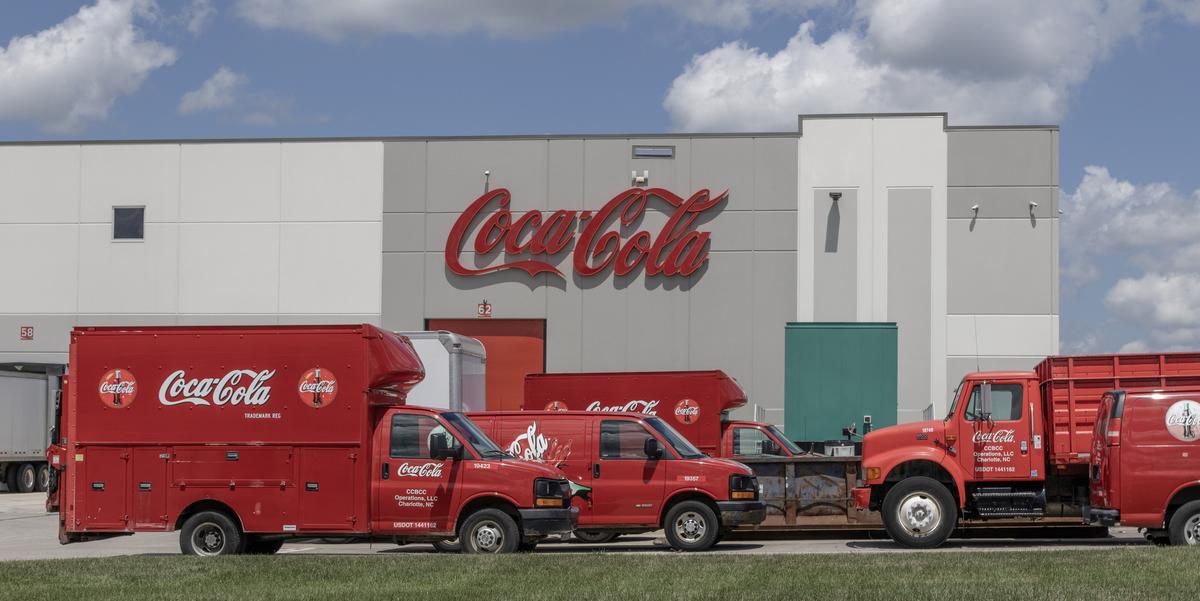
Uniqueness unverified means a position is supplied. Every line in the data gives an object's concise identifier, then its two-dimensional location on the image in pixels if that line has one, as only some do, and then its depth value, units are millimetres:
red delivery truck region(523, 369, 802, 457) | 24109
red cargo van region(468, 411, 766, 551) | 18516
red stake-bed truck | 18703
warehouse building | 35375
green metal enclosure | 34531
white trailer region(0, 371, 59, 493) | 35500
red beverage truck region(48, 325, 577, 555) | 16984
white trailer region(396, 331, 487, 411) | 23547
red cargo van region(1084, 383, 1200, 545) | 17328
